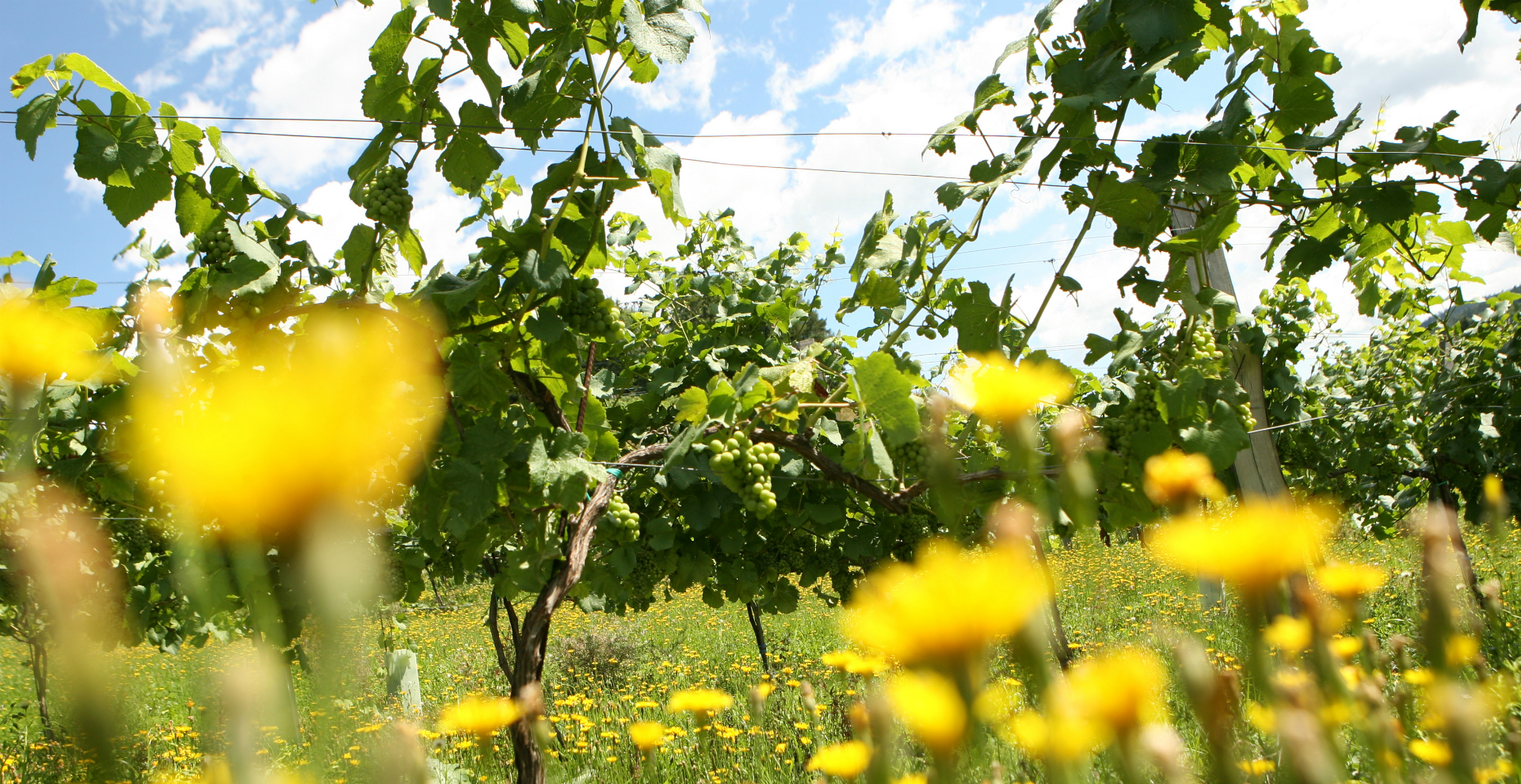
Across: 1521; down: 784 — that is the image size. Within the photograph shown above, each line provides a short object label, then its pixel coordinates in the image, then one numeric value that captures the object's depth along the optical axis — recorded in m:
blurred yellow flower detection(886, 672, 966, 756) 0.35
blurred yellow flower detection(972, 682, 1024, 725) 0.38
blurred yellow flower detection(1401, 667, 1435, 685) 1.21
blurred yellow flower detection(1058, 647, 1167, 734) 0.36
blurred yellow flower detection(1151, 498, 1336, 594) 0.40
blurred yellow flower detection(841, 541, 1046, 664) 0.35
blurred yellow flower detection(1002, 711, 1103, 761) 0.36
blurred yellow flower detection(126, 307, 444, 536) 0.32
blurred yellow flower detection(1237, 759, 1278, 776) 0.95
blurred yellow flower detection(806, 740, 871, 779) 0.80
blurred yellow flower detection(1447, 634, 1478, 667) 0.73
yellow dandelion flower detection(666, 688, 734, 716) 0.91
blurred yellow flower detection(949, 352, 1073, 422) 0.55
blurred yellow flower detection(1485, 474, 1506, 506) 0.61
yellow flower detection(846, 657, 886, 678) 0.98
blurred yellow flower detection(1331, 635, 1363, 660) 1.10
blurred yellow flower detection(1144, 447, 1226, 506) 0.49
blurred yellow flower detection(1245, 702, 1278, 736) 0.50
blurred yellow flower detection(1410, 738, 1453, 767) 0.89
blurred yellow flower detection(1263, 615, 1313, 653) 0.81
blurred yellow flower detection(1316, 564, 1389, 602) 0.65
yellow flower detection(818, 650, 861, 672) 1.03
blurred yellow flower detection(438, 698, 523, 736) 0.67
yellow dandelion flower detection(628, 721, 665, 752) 0.89
